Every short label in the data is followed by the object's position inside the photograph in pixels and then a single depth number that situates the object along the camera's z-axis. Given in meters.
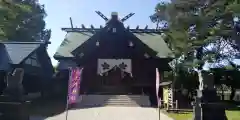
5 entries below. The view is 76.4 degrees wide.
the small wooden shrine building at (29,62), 10.25
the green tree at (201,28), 12.95
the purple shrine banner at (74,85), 6.41
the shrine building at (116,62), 14.04
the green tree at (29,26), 15.20
